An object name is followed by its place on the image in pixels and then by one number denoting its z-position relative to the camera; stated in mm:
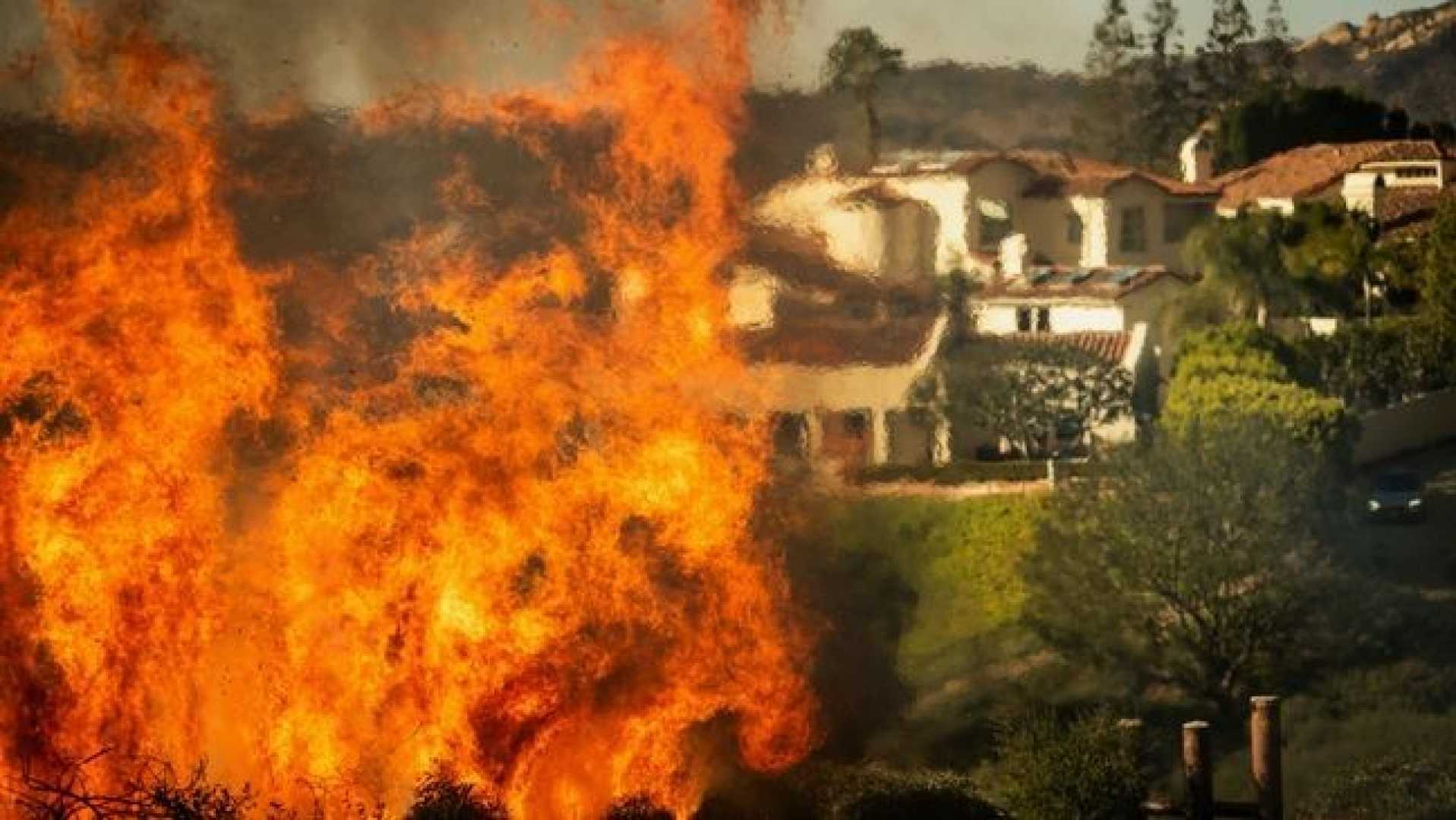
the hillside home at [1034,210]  66562
